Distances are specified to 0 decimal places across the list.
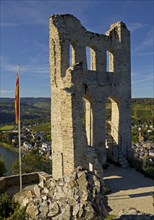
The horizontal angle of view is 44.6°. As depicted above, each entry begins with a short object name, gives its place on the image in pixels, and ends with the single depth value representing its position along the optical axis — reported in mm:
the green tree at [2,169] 14776
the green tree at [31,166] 14724
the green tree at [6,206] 6253
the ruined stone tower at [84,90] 8640
